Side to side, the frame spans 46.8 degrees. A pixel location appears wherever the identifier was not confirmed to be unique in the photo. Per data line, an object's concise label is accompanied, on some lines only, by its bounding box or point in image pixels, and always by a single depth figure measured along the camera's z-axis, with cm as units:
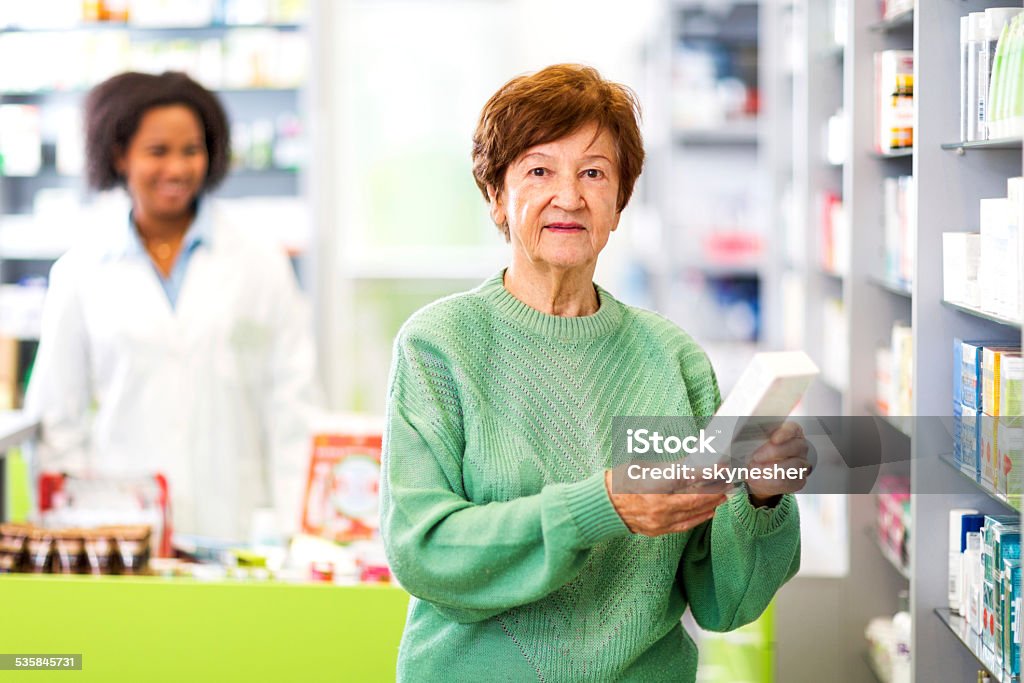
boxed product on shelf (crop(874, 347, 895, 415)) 328
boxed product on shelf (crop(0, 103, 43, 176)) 557
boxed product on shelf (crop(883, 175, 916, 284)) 307
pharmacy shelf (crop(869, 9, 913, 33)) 291
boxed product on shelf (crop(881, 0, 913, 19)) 286
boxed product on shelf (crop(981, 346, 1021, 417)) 221
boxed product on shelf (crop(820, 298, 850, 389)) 392
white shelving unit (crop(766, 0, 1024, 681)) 250
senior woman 173
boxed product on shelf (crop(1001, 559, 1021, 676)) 212
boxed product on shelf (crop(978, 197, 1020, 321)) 209
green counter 242
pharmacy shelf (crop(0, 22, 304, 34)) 550
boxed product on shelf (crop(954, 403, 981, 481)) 230
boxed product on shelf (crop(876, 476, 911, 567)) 306
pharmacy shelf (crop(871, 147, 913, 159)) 292
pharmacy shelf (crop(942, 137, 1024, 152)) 218
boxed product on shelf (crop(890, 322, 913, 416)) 299
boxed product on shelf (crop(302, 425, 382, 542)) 295
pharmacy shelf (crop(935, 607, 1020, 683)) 217
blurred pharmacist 329
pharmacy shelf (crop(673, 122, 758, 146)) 632
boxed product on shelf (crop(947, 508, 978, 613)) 250
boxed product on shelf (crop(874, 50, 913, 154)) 290
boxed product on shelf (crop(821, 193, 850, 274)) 383
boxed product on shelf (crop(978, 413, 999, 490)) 219
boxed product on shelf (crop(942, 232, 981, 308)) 236
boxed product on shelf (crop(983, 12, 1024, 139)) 206
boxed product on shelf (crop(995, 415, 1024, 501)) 209
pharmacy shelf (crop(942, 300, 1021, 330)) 213
